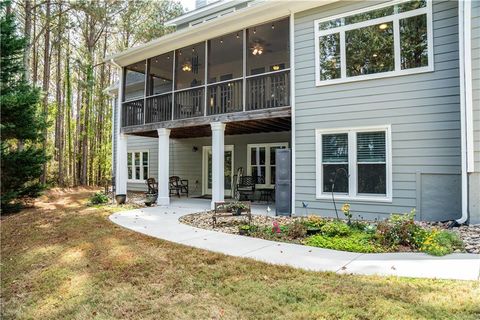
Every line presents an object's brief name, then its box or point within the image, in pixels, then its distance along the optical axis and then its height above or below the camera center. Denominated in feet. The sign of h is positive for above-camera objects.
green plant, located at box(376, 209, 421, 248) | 16.93 -4.09
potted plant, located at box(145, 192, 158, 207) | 35.73 -4.52
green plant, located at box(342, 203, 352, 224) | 20.69 -3.36
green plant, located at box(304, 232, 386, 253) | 16.67 -4.70
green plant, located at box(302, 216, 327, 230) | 20.43 -4.18
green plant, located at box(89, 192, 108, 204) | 37.86 -4.67
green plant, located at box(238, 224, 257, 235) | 21.18 -4.74
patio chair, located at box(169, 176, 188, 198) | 45.30 -3.72
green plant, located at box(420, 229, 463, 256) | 15.02 -4.25
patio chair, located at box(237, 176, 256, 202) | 38.52 -3.08
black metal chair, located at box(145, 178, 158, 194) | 42.01 -3.64
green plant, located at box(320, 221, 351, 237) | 19.07 -4.33
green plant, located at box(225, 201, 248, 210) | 24.86 -3.68
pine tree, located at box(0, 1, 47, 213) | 32.81 +4.24
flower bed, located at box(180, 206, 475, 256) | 16.08 -4.49
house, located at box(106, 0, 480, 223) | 21.45 +5.08
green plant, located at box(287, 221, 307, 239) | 19.92 -4.58
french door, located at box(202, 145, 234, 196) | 47.65 -1.63
